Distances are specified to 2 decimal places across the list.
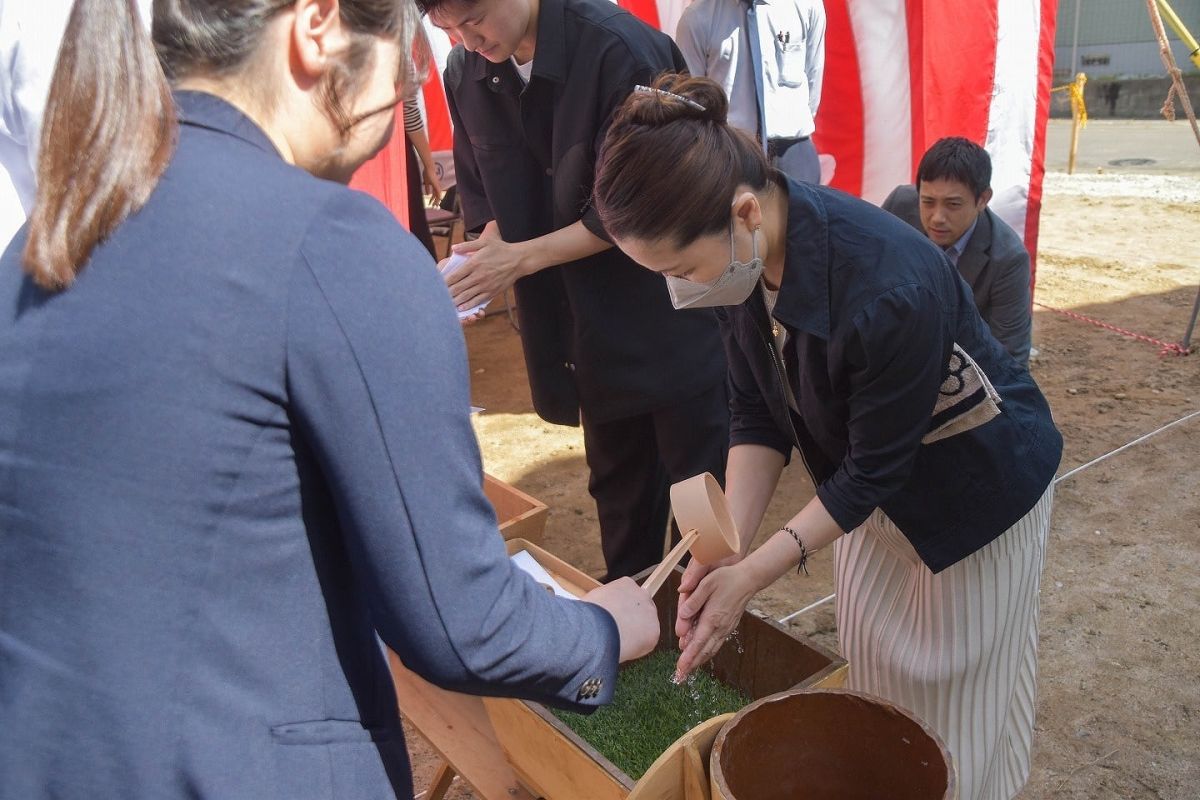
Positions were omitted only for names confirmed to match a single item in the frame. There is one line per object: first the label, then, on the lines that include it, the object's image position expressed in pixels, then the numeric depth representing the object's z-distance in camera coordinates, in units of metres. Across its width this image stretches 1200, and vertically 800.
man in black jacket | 2.12
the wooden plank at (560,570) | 2.12
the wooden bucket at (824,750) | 1.26
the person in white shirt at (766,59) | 3.80
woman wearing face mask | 1.42
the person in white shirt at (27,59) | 2.02
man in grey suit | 3.00
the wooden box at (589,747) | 1.42
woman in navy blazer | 0.71
